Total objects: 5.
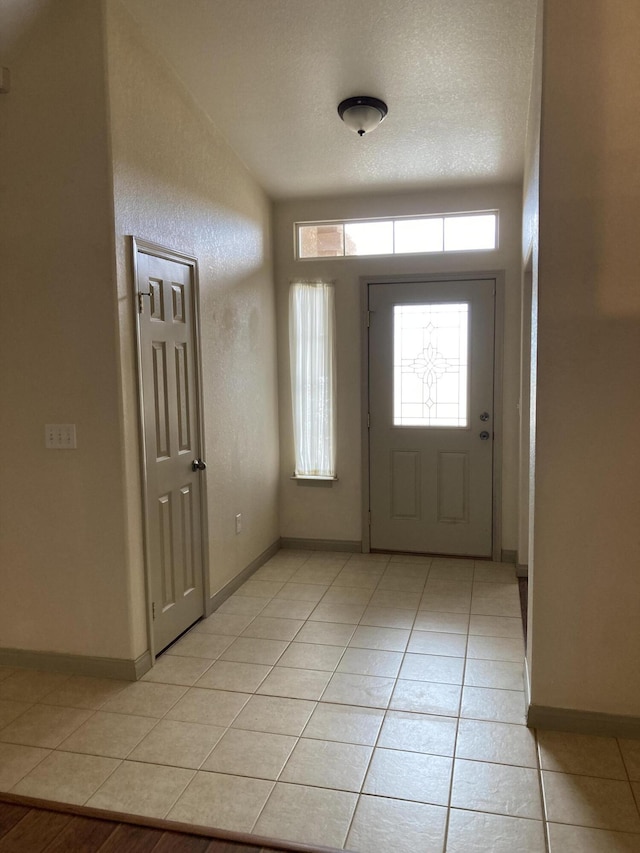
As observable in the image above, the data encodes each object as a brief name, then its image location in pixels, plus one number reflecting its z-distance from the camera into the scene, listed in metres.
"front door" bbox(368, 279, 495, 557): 4.56
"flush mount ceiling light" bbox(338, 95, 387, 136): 3.34
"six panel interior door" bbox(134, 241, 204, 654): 3.07
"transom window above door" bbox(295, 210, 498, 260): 4.55
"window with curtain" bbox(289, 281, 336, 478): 4.79
